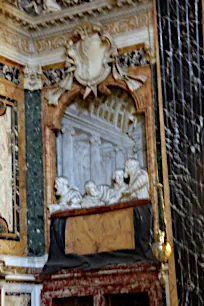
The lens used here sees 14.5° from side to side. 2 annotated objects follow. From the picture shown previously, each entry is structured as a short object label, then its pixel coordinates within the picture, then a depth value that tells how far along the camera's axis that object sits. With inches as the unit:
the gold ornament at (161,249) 419.5
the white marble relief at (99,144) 514.9
